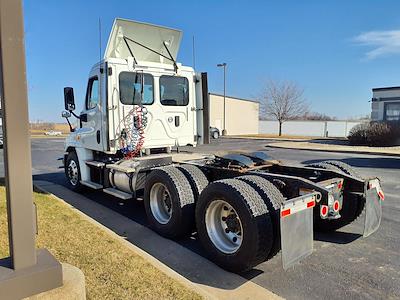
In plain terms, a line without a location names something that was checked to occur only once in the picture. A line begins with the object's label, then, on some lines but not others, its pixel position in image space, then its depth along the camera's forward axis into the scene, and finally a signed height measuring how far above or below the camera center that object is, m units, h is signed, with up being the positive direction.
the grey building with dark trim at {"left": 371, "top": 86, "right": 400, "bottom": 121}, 36.81 +1.81
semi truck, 3.77 -0.73
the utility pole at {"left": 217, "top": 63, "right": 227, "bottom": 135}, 44.71 -0.94
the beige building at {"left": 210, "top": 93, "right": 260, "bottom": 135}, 49.66 +1.07
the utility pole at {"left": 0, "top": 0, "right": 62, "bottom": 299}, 2.28 -0.32
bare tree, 49.75 +1.72
